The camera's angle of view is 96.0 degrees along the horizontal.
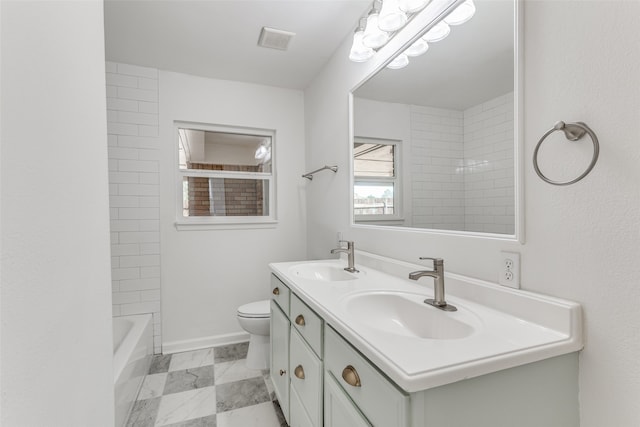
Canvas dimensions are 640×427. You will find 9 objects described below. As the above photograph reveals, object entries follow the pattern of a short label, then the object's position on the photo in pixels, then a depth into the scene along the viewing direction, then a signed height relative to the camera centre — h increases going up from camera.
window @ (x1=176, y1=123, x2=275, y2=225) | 2.60 +0.33
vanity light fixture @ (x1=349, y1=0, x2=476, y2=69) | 1.18 +0.89
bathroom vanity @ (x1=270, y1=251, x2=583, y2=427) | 0.63 -0.39
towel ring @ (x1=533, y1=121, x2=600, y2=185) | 0.74 +0.19
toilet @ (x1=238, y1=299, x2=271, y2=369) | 2.10 -0.89
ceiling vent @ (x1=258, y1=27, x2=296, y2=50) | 1.94 +1.20
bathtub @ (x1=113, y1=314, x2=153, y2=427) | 1.51 -0.92
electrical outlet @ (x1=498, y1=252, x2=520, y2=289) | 0.92 -0.20
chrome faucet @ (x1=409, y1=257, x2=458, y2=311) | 1.03 -0.25
